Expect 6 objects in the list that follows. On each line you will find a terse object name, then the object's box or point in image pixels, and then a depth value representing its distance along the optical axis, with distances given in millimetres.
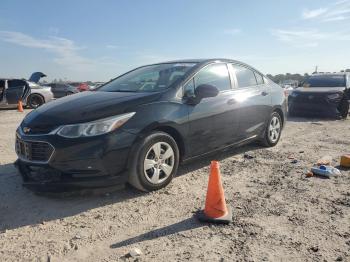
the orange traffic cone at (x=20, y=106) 14615
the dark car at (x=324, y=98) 11492
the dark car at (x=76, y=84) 32047
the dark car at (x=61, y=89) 28031
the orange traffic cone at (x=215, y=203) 3648
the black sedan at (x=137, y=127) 3930
